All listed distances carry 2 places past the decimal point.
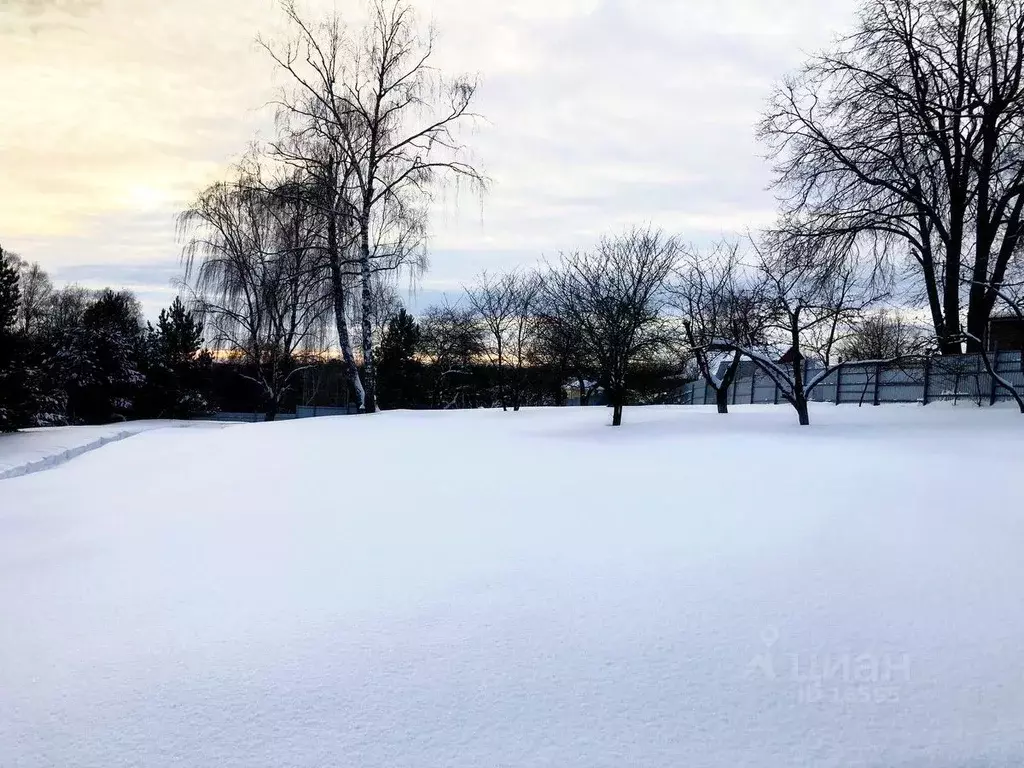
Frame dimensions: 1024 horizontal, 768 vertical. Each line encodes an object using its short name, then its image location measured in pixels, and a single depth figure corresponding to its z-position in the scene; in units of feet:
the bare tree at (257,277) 68.18
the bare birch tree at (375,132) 61.26
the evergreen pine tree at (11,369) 54.70
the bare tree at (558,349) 63.57
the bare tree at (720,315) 52.49
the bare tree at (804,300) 46.65
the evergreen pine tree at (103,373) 81.66
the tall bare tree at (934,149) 53.21
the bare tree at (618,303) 52.70
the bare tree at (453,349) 109.40
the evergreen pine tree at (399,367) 123.13
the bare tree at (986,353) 43.80
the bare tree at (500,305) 92.17
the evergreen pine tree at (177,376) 91.30
